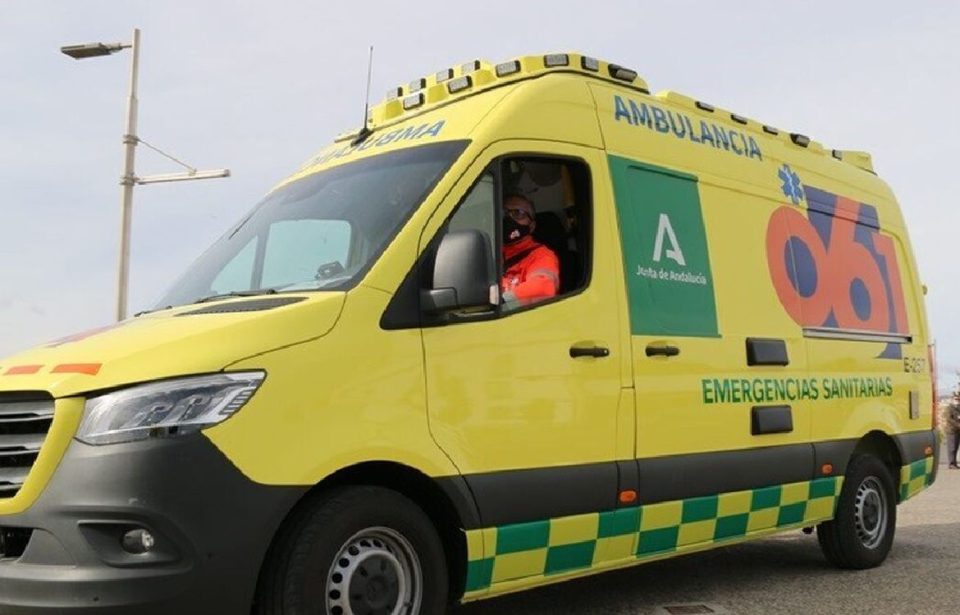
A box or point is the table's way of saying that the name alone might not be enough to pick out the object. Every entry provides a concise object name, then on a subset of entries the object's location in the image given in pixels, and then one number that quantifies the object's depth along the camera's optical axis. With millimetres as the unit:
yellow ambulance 3287
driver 4480
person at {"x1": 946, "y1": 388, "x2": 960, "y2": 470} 17203
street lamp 14008
